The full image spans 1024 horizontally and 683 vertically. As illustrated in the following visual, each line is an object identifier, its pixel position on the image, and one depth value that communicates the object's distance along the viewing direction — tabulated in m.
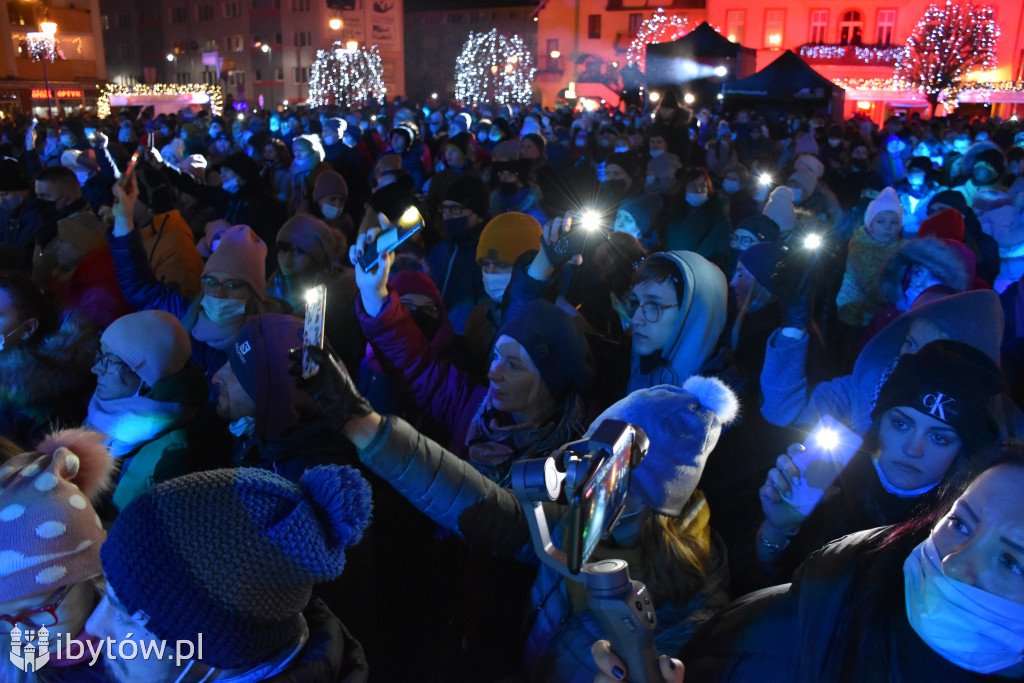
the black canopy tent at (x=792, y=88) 18.84
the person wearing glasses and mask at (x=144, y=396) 2.52
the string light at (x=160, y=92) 27.71
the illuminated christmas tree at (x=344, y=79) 36.62
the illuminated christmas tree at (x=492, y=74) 39.94
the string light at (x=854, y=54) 40.28
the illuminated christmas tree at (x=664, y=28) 41.78
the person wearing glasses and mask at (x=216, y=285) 3.54
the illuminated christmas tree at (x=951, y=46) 29.36
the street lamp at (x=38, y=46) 32.38
